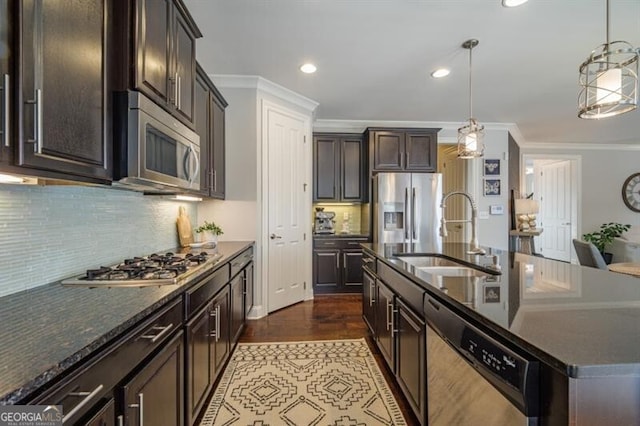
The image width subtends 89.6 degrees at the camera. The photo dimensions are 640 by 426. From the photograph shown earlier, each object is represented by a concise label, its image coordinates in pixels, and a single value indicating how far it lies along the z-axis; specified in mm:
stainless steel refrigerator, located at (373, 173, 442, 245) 4840
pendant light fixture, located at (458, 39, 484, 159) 2928
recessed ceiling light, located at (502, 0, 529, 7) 2299
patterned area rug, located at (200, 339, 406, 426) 1944
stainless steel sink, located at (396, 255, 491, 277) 2109
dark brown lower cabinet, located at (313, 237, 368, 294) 4941
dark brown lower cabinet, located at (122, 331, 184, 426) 1058
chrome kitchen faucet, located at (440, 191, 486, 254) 2360
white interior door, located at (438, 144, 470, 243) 5684
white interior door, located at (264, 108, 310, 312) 3938
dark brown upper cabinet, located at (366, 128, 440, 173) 5156
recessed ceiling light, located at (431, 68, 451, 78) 3496
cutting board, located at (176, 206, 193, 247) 3057
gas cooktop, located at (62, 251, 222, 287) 1493
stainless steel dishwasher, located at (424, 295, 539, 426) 847
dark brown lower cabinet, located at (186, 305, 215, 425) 1612
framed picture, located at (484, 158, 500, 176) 5570
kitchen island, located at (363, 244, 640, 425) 725
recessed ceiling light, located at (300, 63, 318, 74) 3371
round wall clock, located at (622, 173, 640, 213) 7203
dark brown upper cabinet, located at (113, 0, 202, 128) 1462
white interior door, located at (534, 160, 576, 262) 7289
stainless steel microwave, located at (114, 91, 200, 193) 1448
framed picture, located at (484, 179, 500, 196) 5578
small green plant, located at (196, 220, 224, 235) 3186
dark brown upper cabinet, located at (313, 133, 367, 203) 5233
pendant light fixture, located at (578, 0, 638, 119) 1656
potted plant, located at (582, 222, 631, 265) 6395
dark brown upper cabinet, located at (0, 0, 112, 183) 944
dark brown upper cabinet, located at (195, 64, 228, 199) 2807
